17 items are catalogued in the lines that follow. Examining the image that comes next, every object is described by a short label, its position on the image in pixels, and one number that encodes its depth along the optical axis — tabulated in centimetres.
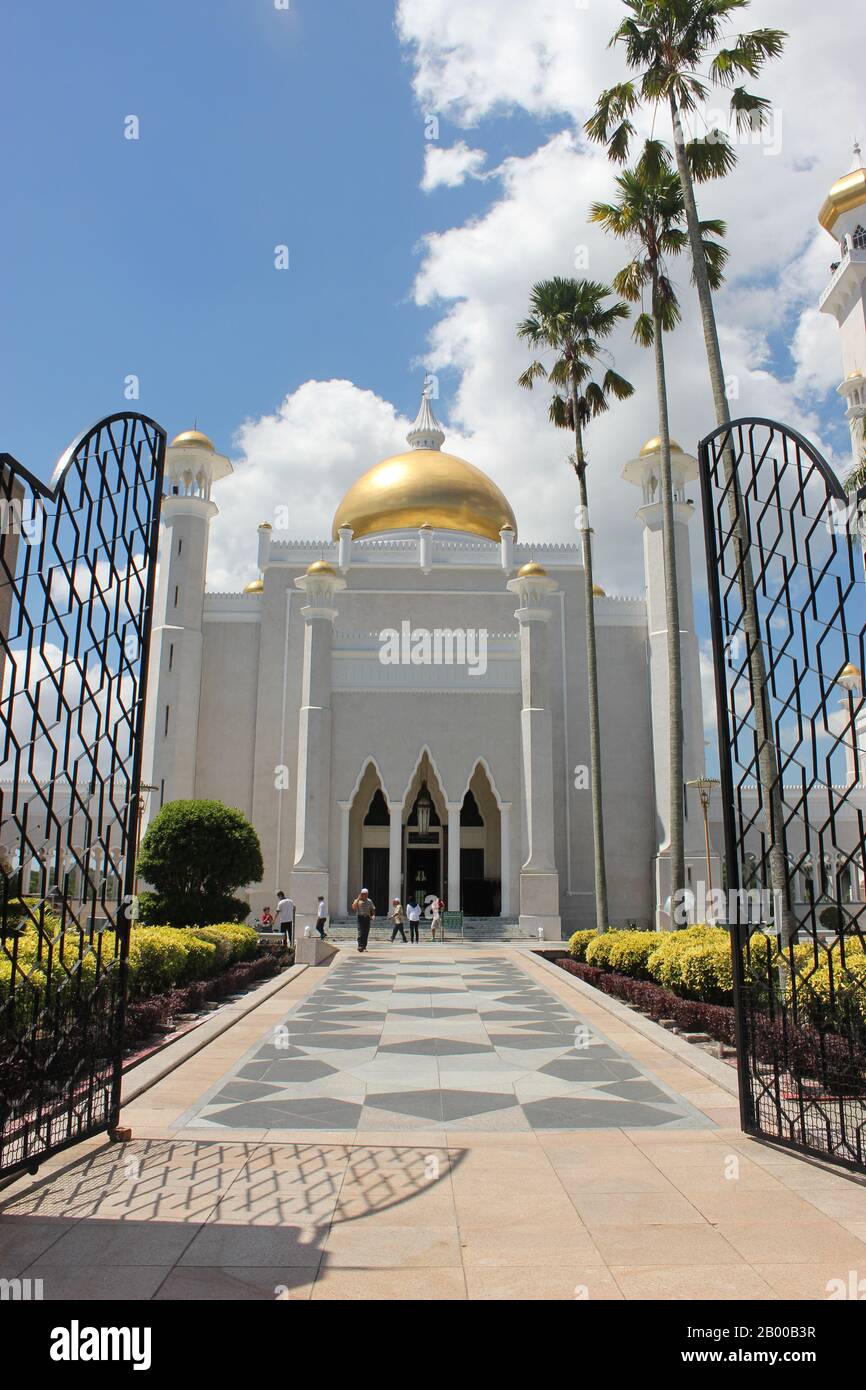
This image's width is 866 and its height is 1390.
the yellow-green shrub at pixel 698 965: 988
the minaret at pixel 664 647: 2659
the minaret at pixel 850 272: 2934
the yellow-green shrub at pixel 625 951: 1326
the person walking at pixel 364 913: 1991
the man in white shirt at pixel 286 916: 2067
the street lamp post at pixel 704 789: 1853
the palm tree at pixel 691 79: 1245
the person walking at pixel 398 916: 2323
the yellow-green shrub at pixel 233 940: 1439
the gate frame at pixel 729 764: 541
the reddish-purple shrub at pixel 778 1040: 536
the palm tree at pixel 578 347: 2014
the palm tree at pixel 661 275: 1642
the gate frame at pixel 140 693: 469
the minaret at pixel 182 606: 2798
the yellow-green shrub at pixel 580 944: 1708
